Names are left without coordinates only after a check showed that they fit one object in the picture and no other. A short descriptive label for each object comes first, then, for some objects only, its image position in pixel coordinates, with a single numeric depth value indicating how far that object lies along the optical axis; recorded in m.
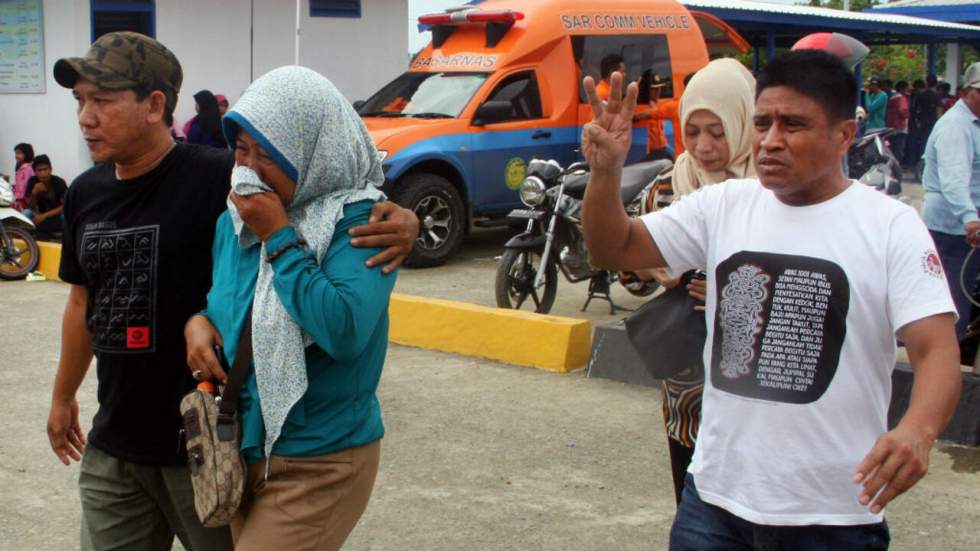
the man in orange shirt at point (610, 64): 12.67
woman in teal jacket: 2.66
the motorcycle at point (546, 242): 8.65
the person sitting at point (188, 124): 14.40
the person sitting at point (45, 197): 12.87
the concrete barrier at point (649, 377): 5.80
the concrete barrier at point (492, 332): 7.33
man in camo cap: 3.10
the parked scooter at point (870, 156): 10.93
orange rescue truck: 11.51
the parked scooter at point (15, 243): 11.12
